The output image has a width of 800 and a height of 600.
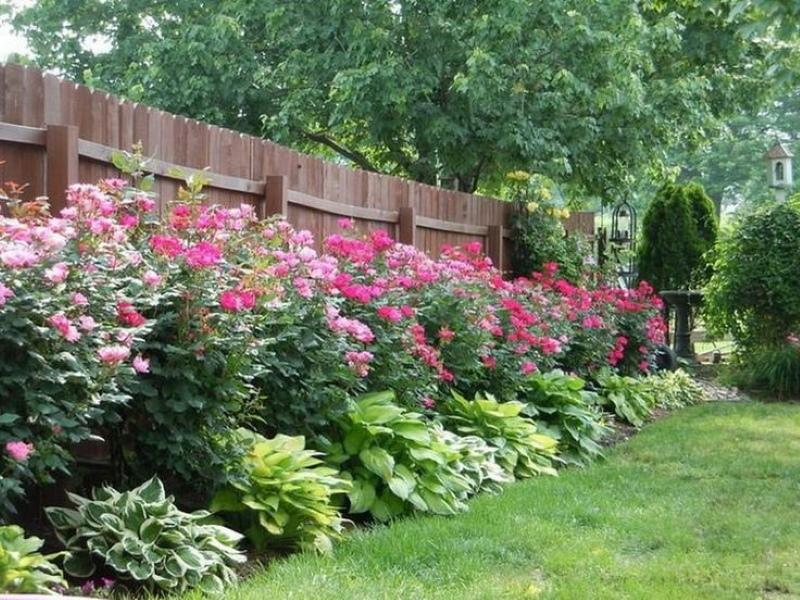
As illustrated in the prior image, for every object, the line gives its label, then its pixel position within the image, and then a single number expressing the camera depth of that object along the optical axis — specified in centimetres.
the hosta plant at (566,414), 655
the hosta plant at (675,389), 955
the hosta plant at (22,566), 260
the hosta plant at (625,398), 829
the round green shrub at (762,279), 1082
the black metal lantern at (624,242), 1295
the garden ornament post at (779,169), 1387
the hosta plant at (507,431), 584
